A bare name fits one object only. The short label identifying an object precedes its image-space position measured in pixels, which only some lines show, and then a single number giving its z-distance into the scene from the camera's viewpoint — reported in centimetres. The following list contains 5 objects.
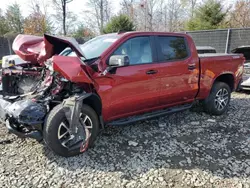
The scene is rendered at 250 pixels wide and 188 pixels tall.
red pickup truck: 318
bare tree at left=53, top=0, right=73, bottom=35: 2719
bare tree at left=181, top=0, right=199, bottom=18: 3290
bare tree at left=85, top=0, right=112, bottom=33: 3819
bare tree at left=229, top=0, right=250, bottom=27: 1882
